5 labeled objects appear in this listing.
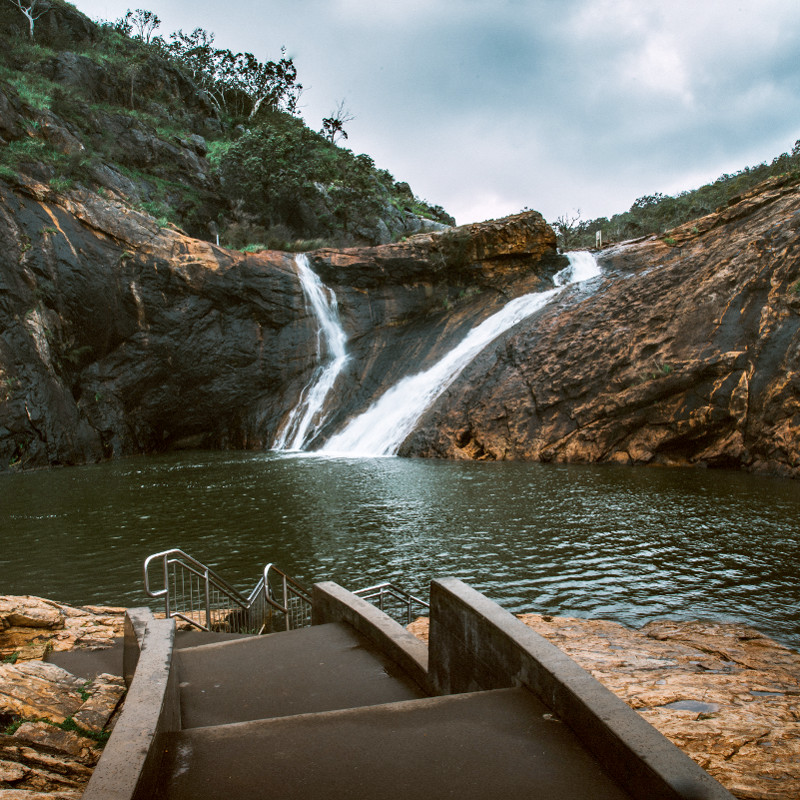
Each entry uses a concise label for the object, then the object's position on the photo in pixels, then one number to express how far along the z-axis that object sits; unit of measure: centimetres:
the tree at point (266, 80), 6069
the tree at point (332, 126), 5559
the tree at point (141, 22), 6006
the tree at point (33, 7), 4509
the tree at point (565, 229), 5856
